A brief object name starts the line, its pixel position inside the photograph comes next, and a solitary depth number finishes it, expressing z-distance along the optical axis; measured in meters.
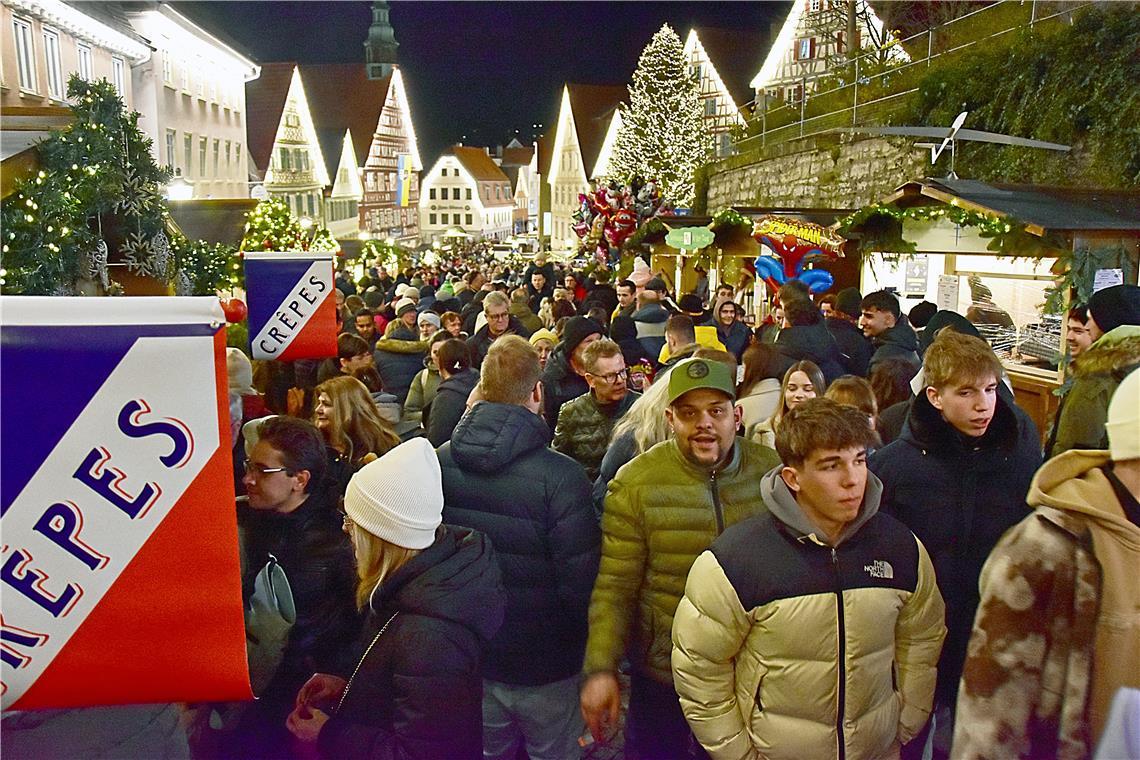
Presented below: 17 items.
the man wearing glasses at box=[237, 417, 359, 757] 3.22
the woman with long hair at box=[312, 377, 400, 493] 4.79
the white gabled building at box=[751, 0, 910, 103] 30.94
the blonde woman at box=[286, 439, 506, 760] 2.65
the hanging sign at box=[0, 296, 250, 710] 1.82
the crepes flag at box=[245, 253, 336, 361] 6.45
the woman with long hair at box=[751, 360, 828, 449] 4.85
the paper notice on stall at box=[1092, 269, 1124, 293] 8.41
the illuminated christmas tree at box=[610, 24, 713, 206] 38.66
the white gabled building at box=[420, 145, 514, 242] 89.75
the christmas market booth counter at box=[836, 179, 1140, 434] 8.47
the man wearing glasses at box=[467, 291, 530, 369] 8.46
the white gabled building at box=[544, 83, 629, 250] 65.94
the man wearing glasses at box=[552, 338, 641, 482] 5.08
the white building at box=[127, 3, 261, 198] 23.88
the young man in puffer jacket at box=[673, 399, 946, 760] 2.80
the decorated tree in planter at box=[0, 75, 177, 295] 7.30
